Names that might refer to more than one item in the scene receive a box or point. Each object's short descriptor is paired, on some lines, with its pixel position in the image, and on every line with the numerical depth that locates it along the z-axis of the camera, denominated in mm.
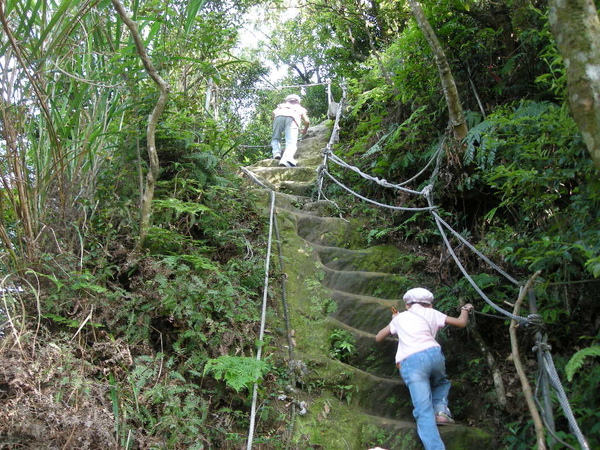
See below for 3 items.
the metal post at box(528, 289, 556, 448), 2632
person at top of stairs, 8164
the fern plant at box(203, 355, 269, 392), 3002
